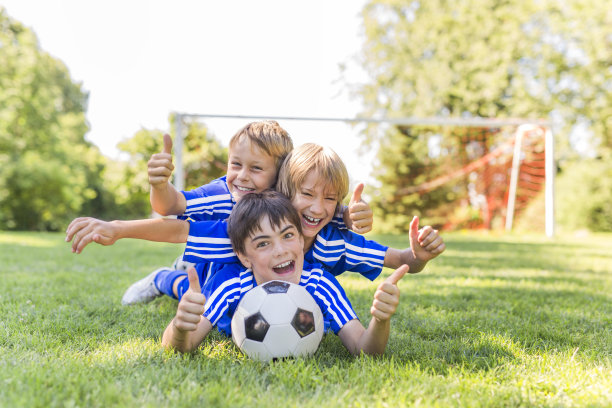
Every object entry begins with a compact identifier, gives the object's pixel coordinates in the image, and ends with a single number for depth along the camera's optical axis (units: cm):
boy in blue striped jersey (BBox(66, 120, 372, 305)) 248
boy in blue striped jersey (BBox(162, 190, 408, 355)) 229
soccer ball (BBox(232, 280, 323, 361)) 214
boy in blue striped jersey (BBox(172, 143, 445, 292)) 251
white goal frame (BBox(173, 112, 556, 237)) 1060
